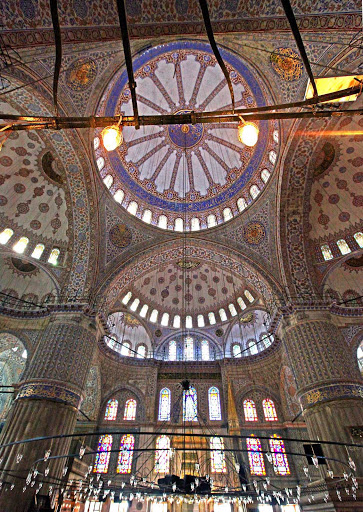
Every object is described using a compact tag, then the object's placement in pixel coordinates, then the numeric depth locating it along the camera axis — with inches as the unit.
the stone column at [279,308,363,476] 327.0
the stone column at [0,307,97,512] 305.3
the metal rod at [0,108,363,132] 149.9
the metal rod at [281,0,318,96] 105.5
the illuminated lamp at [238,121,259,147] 156.9
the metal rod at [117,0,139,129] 108.3
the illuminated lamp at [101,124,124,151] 159.3
